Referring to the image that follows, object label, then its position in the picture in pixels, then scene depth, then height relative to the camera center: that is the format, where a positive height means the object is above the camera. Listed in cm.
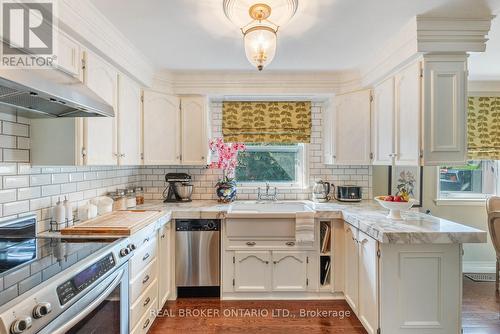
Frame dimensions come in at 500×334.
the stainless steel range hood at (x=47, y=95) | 102 +32
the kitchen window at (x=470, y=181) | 346 -20
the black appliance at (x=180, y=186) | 301 -23
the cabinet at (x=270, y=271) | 260 -102
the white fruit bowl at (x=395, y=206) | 207 -32
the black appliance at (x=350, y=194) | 307 -32
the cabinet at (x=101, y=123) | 184 +31
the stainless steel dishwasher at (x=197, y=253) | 260 -85
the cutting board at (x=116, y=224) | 174 -41
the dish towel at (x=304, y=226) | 251 -56
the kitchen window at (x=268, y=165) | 339 +1
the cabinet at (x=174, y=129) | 284 +39
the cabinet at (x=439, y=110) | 199 +41
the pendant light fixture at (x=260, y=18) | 154 +89
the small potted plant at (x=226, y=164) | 304 +2
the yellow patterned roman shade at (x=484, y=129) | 331 +45
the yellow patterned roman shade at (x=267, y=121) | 326 +54
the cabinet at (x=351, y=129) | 287 +39
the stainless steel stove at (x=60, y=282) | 94 -48
